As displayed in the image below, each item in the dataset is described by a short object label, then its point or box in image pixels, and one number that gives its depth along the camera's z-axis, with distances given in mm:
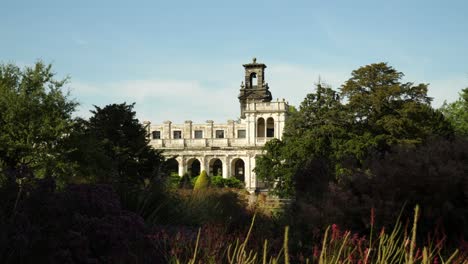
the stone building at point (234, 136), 68625
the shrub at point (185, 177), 52172
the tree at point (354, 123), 35969
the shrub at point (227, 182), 59288
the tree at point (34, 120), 25156
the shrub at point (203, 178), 51469
